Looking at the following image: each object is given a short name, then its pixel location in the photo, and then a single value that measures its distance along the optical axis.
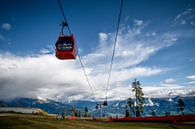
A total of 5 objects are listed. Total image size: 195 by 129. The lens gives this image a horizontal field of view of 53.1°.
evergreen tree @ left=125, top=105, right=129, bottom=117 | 121.47
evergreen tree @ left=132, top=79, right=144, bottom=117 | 91.88
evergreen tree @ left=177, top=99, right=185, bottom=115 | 124.26
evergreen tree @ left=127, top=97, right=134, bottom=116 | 123.07
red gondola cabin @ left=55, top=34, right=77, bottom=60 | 19.19
